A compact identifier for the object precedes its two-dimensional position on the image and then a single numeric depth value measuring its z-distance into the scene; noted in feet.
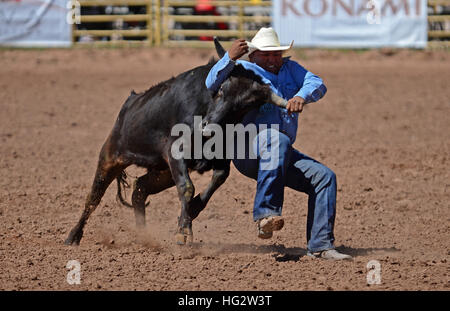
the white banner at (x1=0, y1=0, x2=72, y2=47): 118.11
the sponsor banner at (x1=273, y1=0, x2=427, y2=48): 116.67
